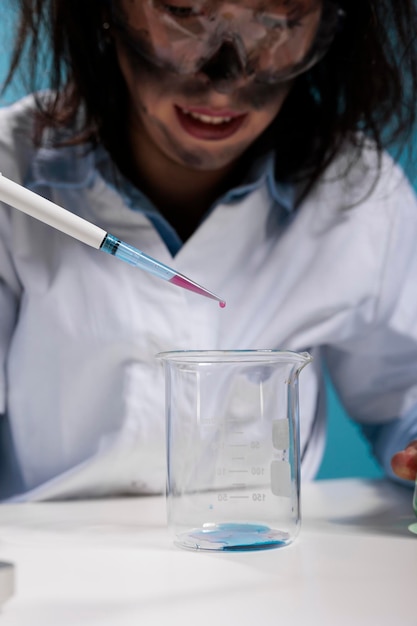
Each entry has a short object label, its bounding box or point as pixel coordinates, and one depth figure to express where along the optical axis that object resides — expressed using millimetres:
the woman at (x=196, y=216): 1383
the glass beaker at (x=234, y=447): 1039
